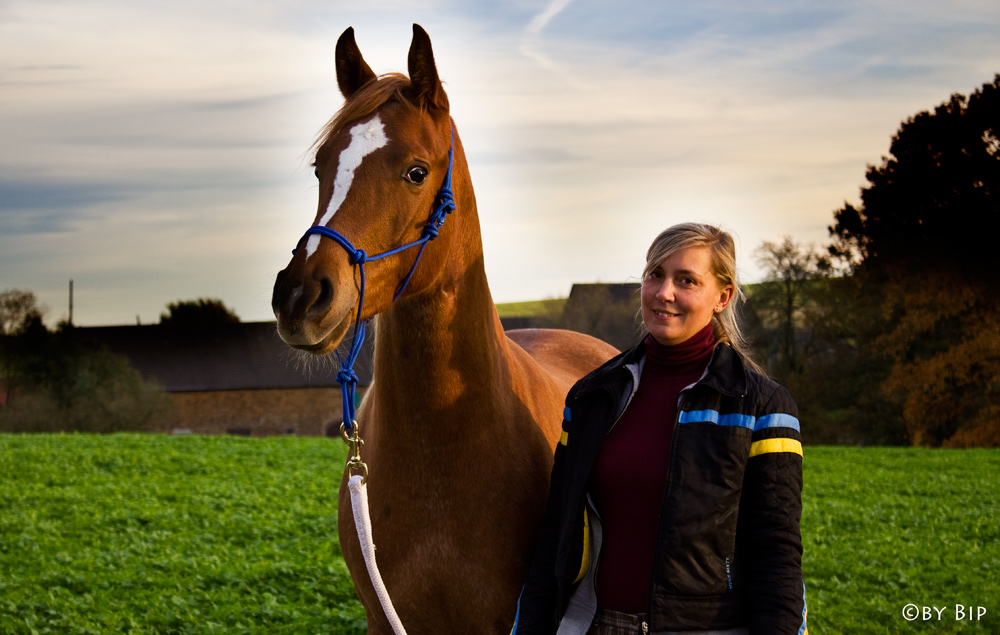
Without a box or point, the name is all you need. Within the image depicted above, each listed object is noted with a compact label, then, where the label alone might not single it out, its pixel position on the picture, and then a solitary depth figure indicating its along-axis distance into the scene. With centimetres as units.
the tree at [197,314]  4562
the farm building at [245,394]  4109
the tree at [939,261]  2389
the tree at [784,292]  2930
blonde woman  228
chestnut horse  253
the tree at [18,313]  3572
